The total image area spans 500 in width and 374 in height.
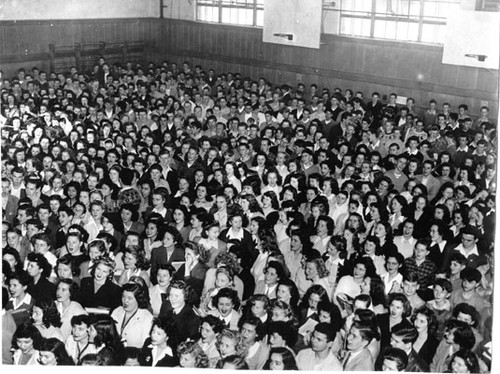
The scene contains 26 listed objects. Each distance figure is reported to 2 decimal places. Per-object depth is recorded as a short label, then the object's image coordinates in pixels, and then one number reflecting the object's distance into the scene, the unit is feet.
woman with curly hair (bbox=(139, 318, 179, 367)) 21.17
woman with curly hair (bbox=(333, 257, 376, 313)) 25.27
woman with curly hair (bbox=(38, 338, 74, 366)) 20.22
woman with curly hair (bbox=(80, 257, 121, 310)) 24.68
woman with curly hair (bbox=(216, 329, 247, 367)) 20.49
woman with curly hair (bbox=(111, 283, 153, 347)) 22.44
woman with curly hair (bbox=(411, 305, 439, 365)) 21.62
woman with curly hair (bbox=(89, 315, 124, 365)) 20.96
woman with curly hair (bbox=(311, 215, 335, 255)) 29.22
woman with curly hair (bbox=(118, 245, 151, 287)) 25.88
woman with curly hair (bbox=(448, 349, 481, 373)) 18.69
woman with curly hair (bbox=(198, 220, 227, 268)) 28.48
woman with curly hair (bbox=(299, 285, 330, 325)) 23.49
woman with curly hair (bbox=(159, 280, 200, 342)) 23.00
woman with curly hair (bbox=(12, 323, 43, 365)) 20.62
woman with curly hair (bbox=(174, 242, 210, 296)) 26.91
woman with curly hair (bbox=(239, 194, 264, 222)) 31.86
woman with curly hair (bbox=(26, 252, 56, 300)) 24.31
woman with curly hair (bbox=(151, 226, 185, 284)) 27.76
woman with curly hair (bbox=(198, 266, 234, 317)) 24.32
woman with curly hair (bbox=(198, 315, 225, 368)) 21.30
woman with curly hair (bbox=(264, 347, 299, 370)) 19.71
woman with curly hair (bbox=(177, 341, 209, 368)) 20.25
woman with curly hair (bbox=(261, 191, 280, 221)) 32.86
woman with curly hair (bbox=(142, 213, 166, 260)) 28.63
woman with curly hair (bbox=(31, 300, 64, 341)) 21.91
